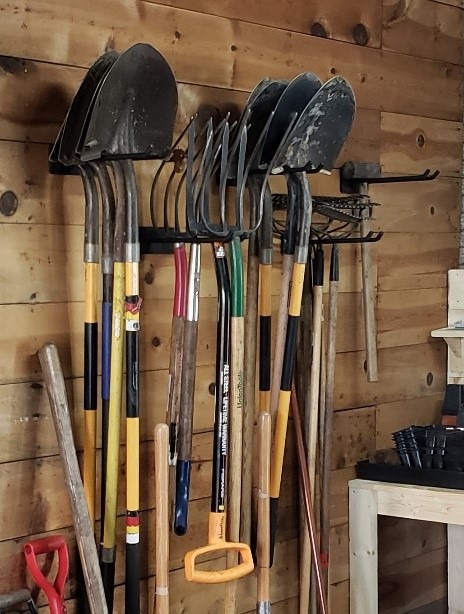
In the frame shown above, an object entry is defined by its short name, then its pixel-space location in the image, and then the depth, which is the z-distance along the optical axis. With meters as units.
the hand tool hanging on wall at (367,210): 2.54
